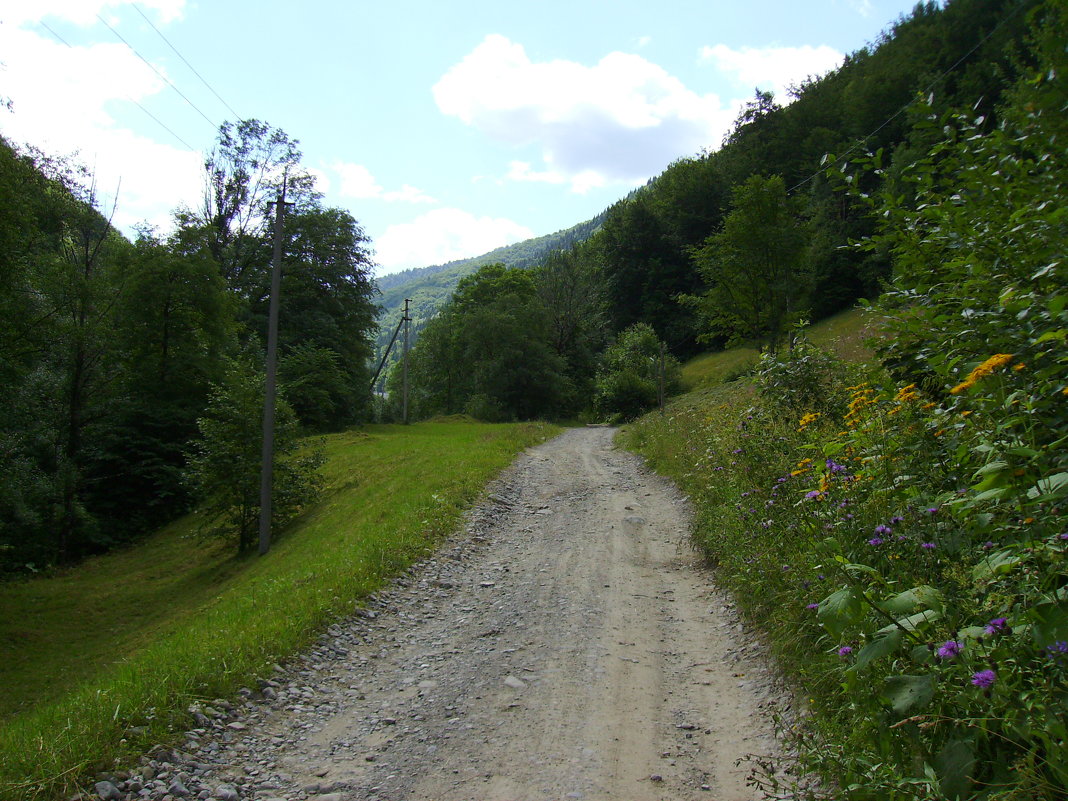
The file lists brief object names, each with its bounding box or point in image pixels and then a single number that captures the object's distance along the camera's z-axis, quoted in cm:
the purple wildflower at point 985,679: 209
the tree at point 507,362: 4844
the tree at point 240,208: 3803
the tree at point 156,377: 2741
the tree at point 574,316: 6156
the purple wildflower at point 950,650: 227
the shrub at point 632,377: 4519
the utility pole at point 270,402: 1642
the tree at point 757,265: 3050
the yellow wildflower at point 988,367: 285
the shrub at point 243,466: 1891
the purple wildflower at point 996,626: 229
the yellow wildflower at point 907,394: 451
